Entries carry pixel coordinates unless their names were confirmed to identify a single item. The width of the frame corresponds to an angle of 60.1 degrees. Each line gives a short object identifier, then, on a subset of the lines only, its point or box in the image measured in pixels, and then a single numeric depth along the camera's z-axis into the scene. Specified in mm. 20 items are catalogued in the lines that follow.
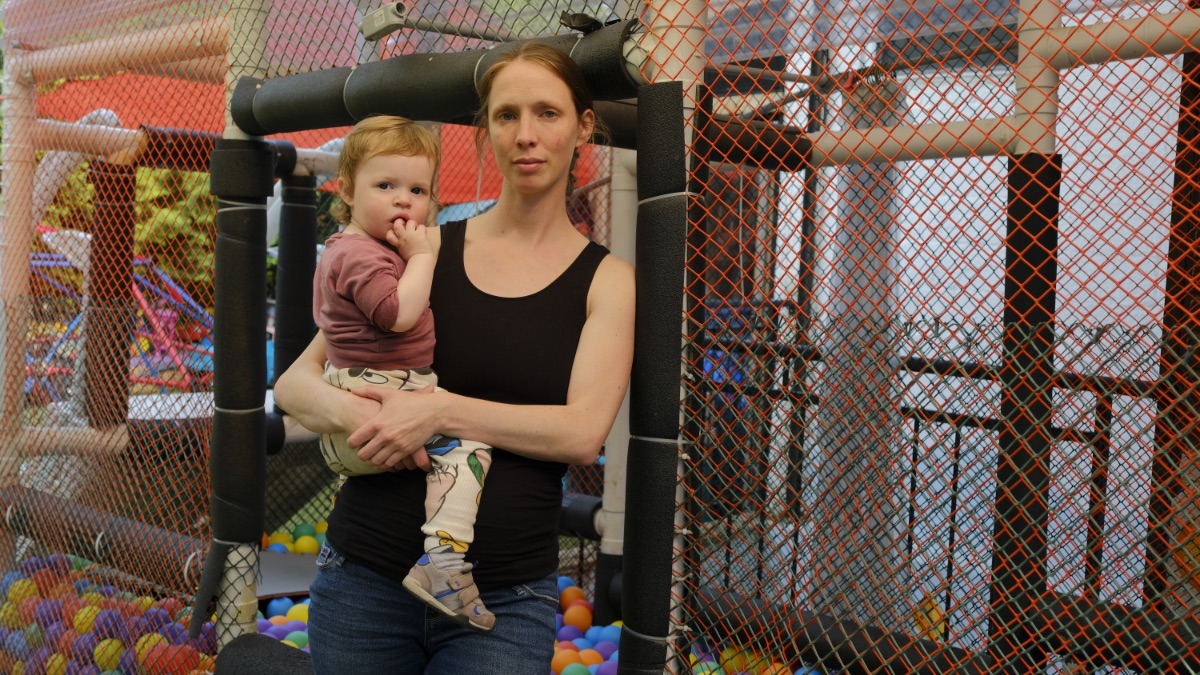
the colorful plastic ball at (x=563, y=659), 4129
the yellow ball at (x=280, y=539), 6121
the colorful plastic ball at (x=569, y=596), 4977
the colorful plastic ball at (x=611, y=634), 4383
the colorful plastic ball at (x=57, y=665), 3994
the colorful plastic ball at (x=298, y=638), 4282
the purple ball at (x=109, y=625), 3980
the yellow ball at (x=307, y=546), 6008
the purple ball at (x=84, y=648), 4008
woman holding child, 1850
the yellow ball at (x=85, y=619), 4125
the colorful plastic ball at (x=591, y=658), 4176
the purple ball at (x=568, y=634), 4590
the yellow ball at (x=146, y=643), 3742
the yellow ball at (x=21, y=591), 4547
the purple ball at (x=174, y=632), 3699
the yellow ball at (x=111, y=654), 3932
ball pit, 3713
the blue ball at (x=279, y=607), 4867
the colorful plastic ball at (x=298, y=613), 4617
